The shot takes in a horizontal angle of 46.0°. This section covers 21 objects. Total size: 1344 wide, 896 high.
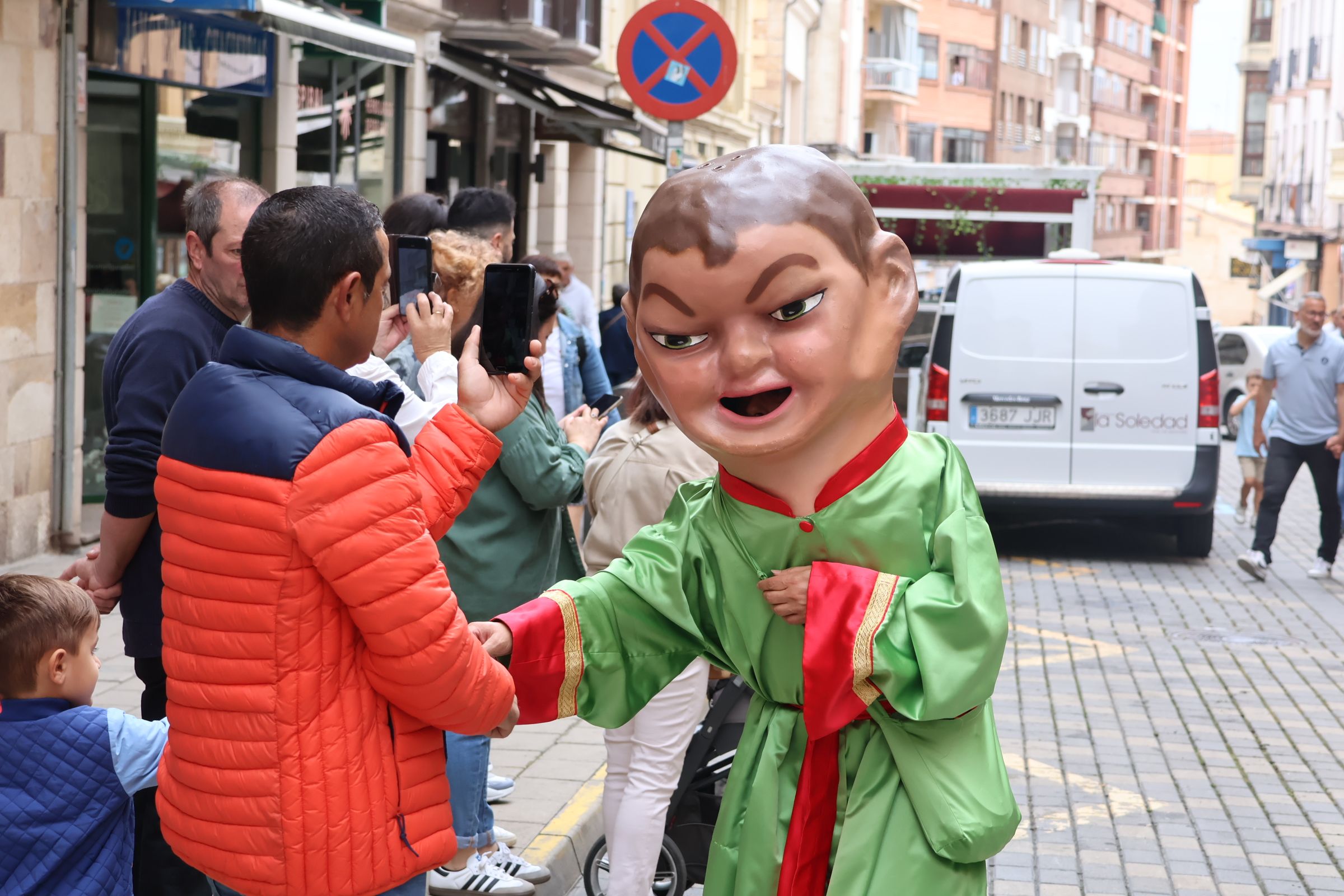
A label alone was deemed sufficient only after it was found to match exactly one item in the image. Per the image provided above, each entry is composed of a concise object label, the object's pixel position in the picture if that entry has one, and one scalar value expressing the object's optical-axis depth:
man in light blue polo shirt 10.75
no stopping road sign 8.14
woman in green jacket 4.39
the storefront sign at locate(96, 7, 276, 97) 10.10
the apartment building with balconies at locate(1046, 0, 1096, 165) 76.62
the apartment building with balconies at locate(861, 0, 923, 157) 59.34
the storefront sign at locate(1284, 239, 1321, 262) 47.47
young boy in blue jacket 3.14
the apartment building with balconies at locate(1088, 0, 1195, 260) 80.25
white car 21.50
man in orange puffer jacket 2.61
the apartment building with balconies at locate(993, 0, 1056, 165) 67.94
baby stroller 4.46
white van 10.81
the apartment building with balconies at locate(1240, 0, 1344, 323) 46.72
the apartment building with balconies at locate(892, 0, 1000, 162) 63.88
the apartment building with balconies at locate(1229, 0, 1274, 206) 71.44
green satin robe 2.67
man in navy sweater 3.67
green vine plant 15.78
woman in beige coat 4.22
